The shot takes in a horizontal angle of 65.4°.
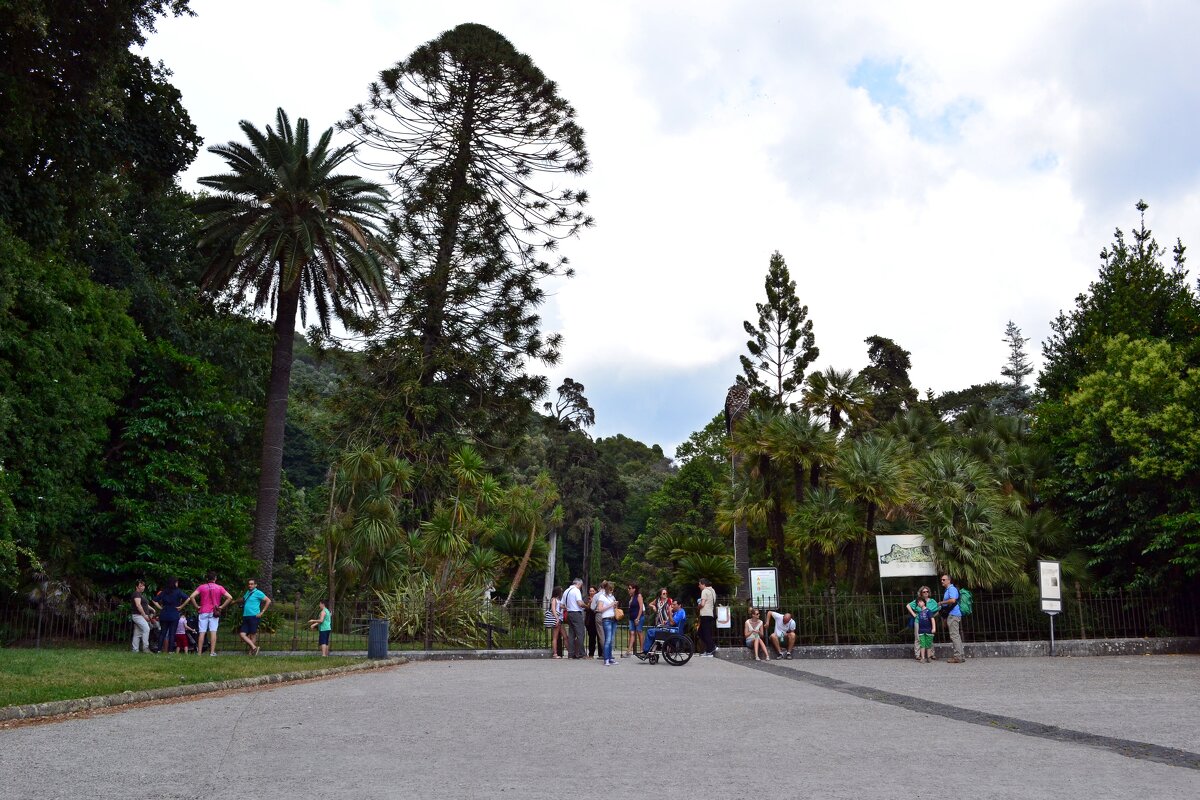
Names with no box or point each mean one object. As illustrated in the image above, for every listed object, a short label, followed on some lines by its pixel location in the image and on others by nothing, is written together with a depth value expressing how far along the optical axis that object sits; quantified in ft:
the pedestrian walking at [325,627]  58.95
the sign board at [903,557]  67.05
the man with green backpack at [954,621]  58.44
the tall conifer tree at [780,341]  124.06
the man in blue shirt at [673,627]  58.96
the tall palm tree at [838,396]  86.28
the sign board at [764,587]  66.95
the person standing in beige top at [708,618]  64.13
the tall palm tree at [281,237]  79.66
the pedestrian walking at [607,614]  59.82
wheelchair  58.08
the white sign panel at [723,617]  68.59
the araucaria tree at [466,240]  98.12
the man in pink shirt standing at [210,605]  57.62
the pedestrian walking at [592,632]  66.69
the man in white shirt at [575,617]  62.69
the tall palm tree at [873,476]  71.87
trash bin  56.29
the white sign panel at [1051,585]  62.49
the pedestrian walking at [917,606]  60.18
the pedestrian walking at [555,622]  64.89
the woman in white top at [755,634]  63.46
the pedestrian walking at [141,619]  58.44
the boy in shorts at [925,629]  60.23
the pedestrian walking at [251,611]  58.34
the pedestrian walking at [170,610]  58.90
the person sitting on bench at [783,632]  64.64
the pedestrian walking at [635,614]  66.08
